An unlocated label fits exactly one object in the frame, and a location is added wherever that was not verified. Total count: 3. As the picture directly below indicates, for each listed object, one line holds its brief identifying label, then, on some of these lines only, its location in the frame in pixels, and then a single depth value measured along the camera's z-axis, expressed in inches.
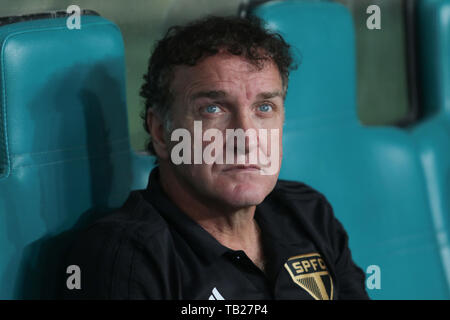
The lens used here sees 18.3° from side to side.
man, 61.3
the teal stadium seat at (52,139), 62.8
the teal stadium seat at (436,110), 79.0
